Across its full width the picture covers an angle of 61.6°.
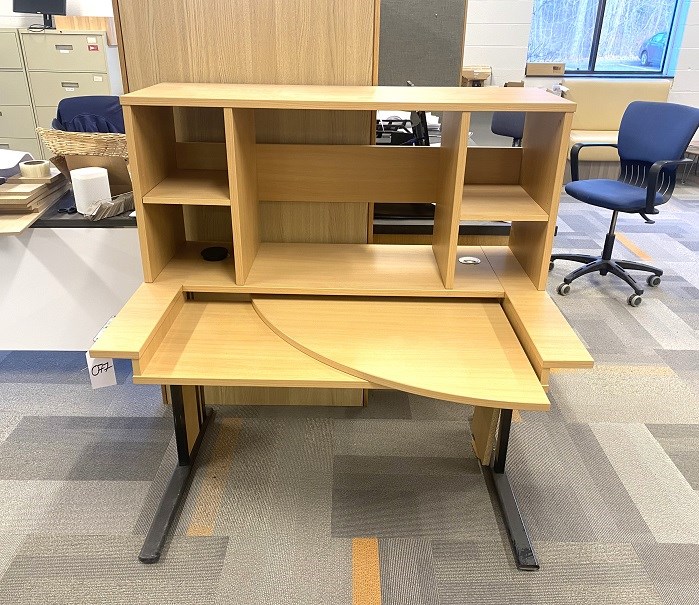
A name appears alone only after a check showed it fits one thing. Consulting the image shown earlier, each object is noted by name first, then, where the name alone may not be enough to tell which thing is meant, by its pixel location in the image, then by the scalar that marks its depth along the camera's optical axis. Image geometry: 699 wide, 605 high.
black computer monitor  4.88
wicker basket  2.20
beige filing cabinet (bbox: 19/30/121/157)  4.85
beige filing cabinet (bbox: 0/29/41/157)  4.85
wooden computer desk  1.42
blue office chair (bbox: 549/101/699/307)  3.11
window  5.57
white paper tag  1.61
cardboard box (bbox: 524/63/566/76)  5.41
